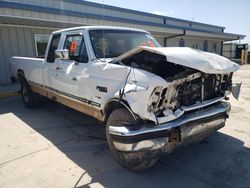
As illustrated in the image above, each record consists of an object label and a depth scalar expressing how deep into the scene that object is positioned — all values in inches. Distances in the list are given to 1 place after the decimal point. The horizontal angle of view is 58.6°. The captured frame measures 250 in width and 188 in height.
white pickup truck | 109.8
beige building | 347.5
